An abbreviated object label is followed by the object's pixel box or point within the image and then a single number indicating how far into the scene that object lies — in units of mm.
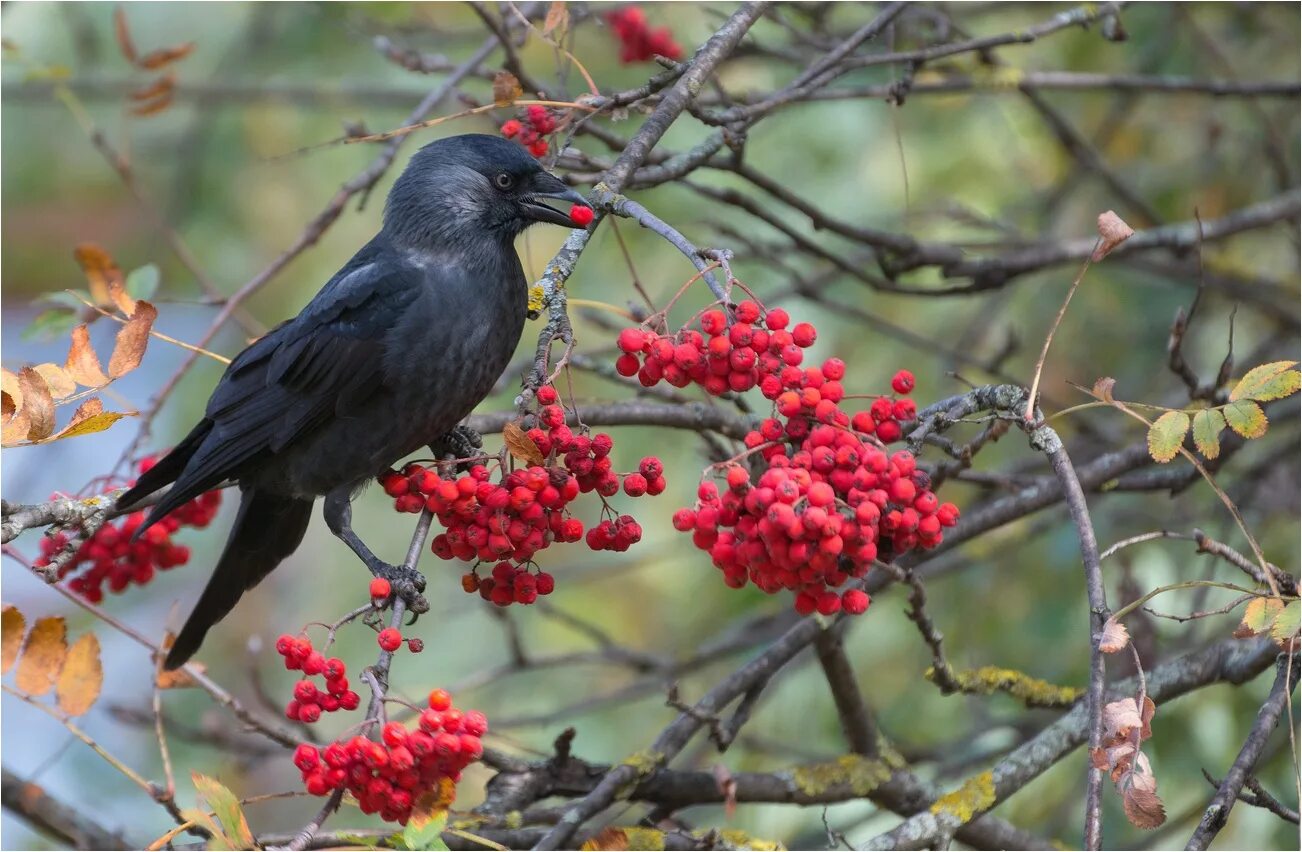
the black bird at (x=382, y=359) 7141
